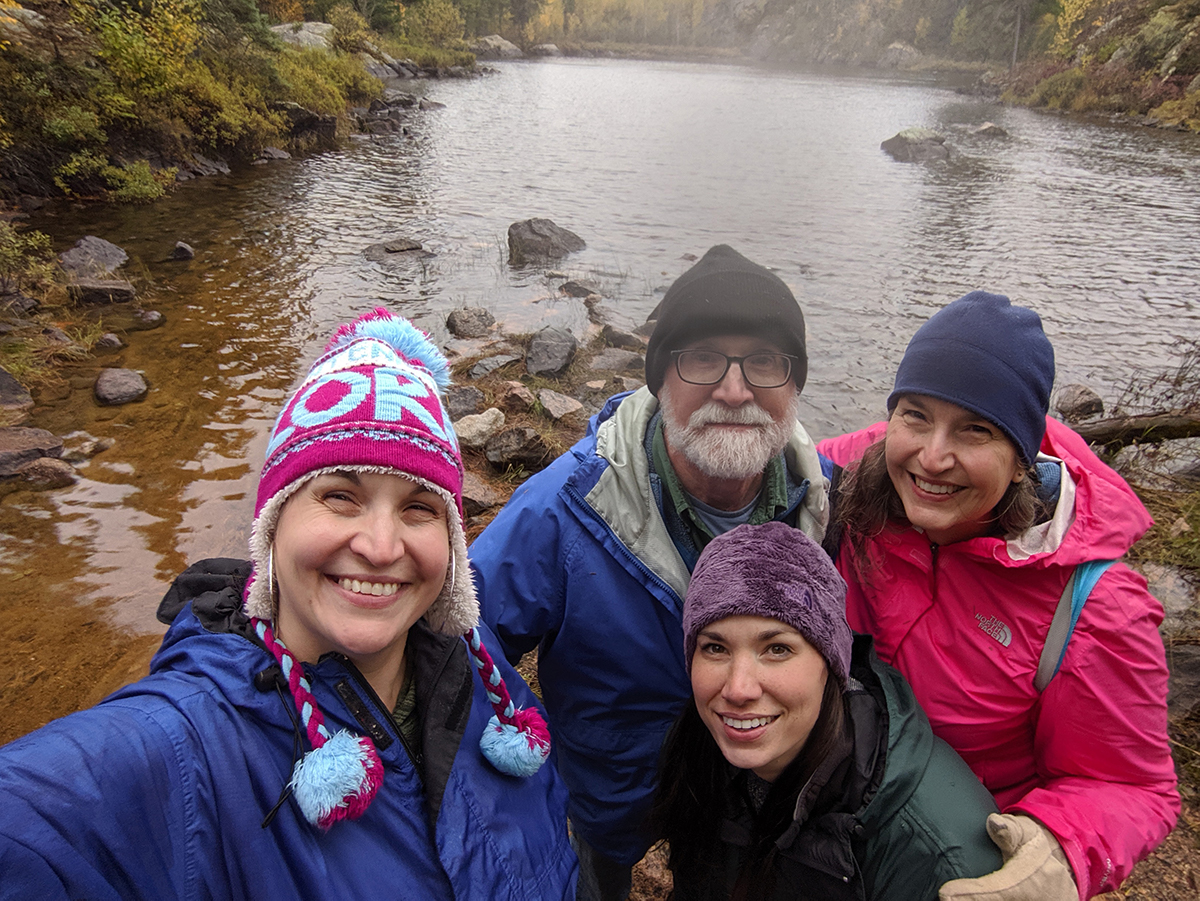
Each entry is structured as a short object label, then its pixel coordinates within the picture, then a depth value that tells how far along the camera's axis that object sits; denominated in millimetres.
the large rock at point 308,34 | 26127
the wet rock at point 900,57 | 68375
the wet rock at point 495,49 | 60594
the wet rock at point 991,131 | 24969
